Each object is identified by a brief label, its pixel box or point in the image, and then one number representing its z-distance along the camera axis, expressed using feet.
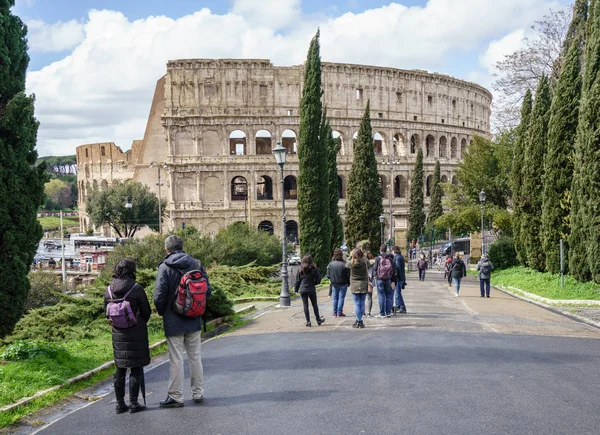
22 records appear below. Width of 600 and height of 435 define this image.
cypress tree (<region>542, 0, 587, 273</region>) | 66.39
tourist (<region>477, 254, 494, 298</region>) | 60.71
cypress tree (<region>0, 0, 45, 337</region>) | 26.32
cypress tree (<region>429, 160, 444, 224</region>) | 173.58
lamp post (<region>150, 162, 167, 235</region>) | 176.95
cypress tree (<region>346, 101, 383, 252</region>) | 113.60
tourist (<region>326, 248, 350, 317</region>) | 37.55
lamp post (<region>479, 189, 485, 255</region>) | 93.87
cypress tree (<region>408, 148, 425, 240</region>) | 177.99
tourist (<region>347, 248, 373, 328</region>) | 35.47
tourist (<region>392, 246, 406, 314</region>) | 42.66
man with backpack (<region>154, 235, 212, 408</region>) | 19.61
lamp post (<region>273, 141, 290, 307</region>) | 49.90
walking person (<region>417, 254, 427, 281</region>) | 93.58
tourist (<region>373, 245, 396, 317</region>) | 39.34
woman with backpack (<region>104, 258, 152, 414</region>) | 19.21
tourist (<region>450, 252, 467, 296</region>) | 61.11
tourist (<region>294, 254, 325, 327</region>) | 36.47
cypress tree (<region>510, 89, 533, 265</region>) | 86.66
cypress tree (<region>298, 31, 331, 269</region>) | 88.38
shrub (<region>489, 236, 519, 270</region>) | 99.25
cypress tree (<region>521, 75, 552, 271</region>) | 78.33
